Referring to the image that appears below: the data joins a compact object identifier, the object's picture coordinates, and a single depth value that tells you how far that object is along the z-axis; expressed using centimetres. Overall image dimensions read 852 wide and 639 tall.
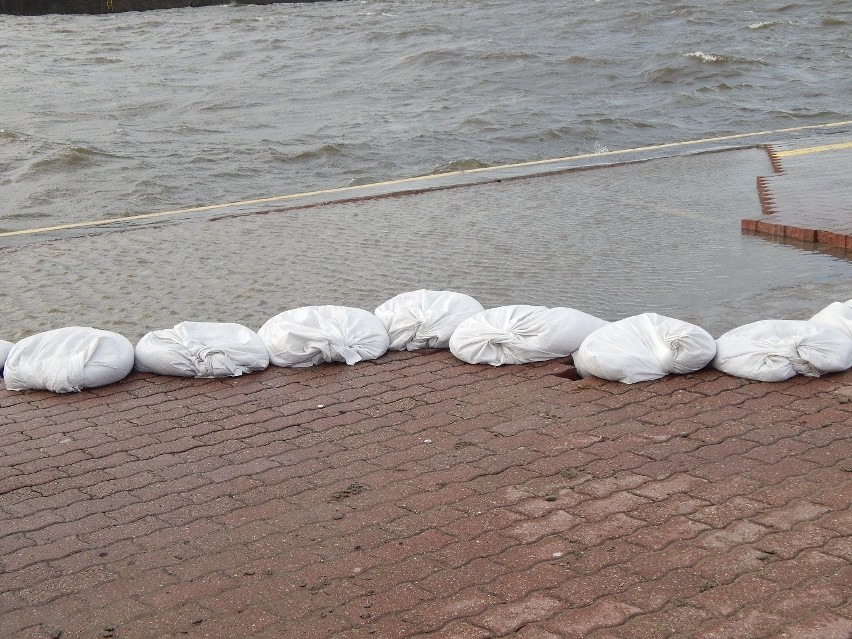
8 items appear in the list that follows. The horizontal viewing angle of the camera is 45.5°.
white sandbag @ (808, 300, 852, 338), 435
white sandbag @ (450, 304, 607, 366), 452
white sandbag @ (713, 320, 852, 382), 407
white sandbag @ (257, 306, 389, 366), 469
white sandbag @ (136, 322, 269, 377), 462
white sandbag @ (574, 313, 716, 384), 419
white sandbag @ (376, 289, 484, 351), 483
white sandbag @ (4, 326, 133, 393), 452
